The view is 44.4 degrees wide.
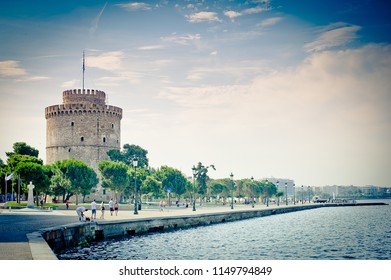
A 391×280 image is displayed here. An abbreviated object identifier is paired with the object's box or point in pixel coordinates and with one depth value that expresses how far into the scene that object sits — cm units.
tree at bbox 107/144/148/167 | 8074
